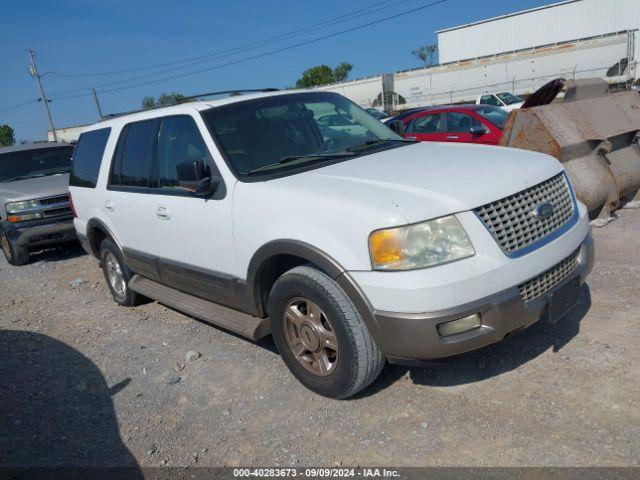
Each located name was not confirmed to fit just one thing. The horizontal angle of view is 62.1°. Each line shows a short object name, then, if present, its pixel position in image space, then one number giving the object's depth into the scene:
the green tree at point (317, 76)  77.38
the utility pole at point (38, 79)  47.38
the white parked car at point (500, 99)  24.27
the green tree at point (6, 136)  62.53
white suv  2.75
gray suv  8.02
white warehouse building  34.59
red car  10.03
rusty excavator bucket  5.96
